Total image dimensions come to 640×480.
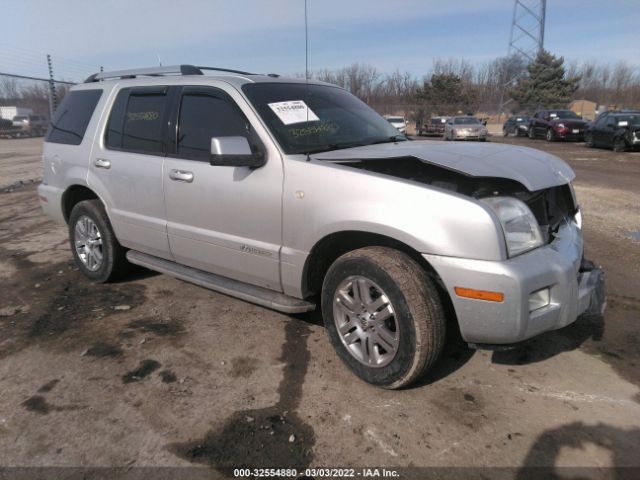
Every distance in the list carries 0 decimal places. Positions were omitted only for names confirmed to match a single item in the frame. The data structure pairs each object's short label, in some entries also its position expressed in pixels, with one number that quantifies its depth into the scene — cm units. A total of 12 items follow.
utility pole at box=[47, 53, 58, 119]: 1791
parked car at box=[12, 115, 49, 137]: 3191
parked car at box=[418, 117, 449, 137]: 3478
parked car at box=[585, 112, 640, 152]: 1678
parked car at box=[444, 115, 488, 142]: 2322
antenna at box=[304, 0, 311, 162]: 321
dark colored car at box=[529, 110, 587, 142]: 2367
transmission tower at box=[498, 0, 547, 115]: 4625
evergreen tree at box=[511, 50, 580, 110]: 5491
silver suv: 261
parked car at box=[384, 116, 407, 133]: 2944
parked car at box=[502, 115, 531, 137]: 2988
